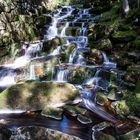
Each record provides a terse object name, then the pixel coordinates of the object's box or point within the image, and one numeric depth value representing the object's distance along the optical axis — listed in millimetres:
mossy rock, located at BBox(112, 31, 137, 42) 10676
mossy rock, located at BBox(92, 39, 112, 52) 10544
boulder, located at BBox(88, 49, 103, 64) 10026
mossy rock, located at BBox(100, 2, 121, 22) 13463
